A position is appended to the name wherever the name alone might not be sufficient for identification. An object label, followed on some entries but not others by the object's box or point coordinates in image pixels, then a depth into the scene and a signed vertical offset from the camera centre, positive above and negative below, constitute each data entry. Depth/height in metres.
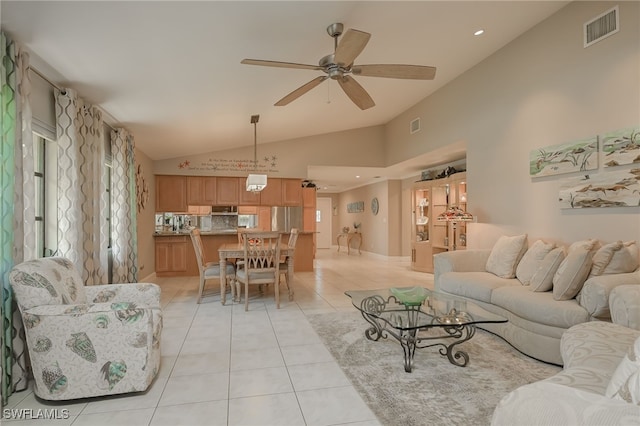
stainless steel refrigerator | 7.64 -0.01
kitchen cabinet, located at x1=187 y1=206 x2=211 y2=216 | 7.23 +0.18
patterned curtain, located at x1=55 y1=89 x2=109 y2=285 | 3.09 +0.34
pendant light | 5.16 +0.58
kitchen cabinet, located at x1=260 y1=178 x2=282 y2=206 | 7.45 +0.54
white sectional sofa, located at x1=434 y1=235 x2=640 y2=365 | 2.51 -0.68
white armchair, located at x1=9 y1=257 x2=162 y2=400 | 2.08 -0.76
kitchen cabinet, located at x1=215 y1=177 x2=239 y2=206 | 7.22 +0.58
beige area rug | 1.99 -1.15
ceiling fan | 2.38 +1.21
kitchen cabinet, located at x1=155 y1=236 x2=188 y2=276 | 6.73 -0.71
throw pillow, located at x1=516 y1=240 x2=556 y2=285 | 3.40 -0.46
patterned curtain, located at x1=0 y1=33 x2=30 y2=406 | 2.16 +0.18
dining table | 4.41 -0.50
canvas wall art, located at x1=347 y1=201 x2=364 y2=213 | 11.13 +0.33
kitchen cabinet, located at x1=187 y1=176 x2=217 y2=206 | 7.08 +0.60
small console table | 11.05 -0.69
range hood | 7.35 +0.18
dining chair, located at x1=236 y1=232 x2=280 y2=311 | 4.31 -0.56
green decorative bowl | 2.88 -0.69
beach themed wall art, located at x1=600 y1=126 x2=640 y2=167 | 2.91 +0.60
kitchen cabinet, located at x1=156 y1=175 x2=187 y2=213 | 6.96 +0.53
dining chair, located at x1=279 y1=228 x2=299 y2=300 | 4.78 -0.68
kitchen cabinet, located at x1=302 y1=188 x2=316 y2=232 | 8.19 +0.27
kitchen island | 6.73 -0.62
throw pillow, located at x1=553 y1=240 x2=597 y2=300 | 2.71 -0.48
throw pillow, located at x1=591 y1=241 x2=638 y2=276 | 2.70 -0.37
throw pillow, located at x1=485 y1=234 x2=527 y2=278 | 3.77 -0.46
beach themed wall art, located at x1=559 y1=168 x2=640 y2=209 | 2.92 +0.22
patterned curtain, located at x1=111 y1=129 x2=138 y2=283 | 4.44 +0.11
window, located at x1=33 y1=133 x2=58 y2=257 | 3.07 +0.24
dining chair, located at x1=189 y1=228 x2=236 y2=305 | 4.64 -0.74
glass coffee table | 2.53 -0.80
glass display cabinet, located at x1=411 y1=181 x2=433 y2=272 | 7.18 -0.30
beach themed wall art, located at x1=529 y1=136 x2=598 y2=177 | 3.29 +0.59
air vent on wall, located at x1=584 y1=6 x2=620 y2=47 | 3.05 +1.75
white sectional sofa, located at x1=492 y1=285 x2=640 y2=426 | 0.88 -0.54
